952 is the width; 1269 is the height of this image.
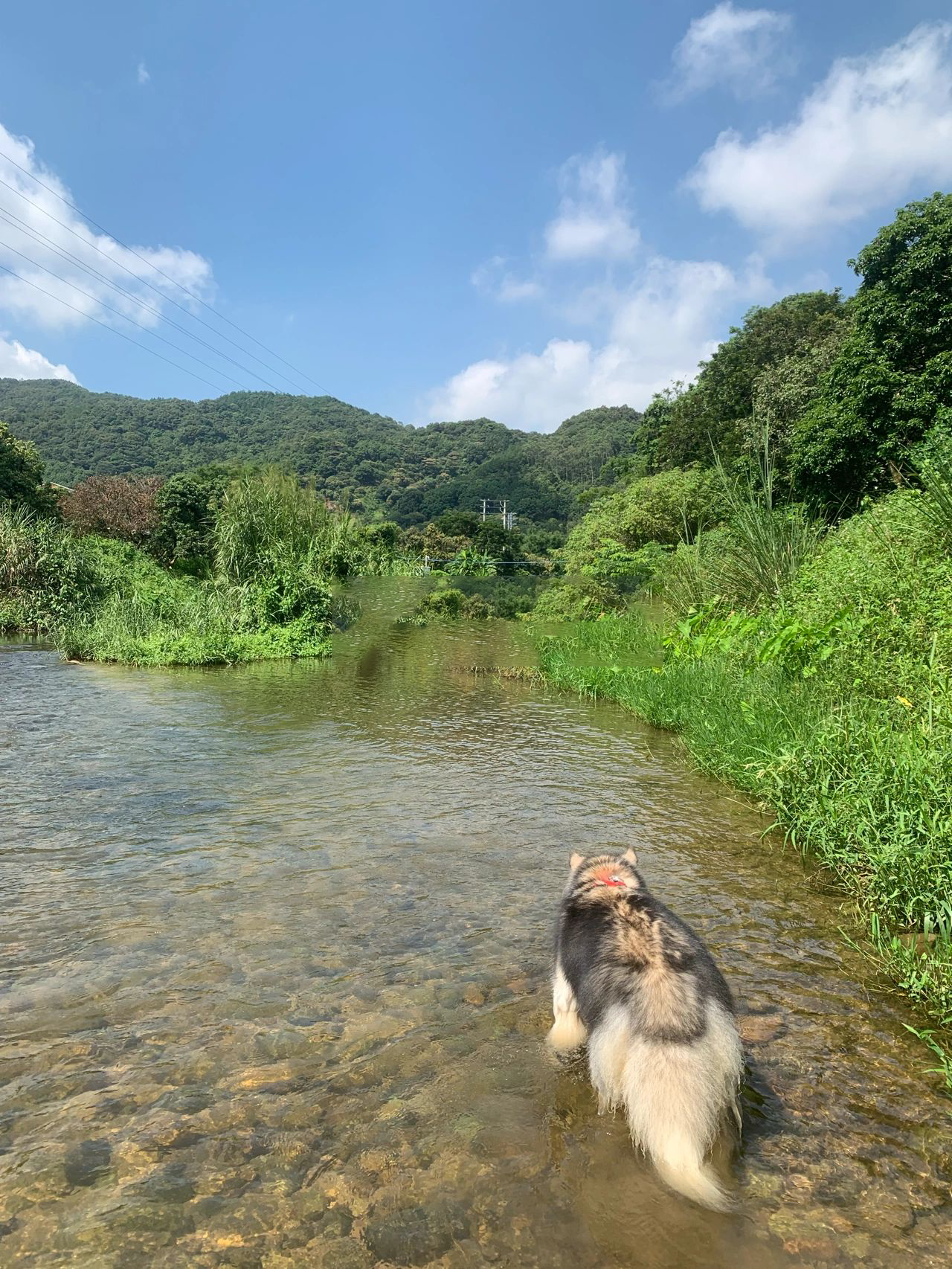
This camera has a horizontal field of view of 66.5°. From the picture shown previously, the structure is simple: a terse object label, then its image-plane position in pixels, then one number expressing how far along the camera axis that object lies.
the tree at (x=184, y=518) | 35.81
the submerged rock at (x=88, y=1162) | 2.15
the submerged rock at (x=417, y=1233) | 1.93
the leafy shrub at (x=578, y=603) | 20.14
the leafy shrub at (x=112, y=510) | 33.28
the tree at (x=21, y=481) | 30.42
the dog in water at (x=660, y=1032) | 1.98
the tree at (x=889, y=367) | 19.64
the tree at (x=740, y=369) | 34.88
